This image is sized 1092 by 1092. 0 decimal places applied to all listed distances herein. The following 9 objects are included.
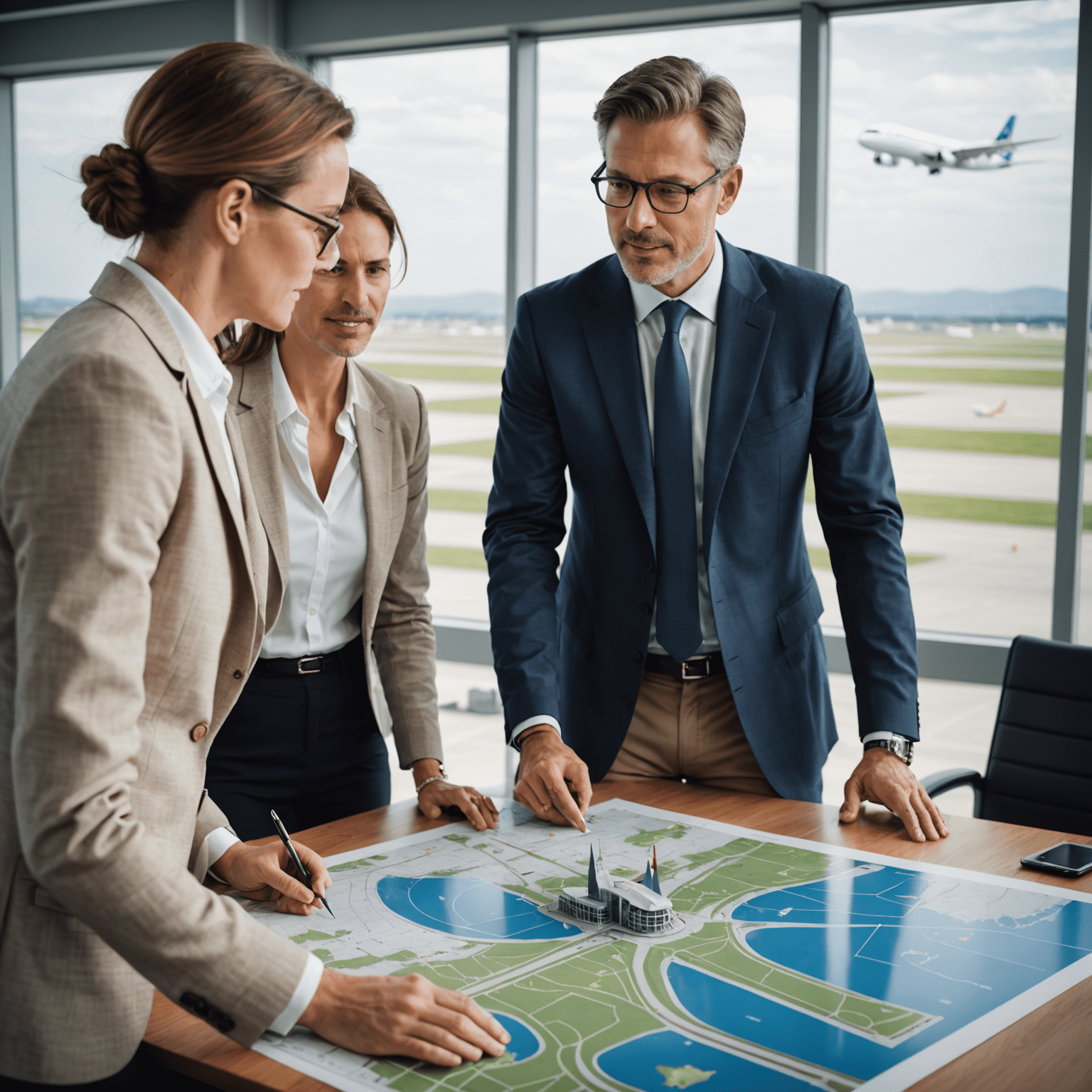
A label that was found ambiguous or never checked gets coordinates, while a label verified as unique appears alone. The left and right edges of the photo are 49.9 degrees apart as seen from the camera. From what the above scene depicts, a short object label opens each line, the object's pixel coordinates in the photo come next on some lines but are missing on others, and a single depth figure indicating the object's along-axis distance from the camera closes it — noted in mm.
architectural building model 1546
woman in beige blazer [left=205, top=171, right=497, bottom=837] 2141
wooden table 1217
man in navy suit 2191
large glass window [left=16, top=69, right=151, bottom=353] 5129
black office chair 2680
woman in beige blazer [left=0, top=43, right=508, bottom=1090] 1071
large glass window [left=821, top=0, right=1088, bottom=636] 3504
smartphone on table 1778
